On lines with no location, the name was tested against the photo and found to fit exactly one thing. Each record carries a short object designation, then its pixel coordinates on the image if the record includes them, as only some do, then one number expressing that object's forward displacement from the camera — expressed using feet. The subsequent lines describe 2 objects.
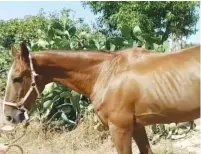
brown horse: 10.66
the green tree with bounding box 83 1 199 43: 55.98
